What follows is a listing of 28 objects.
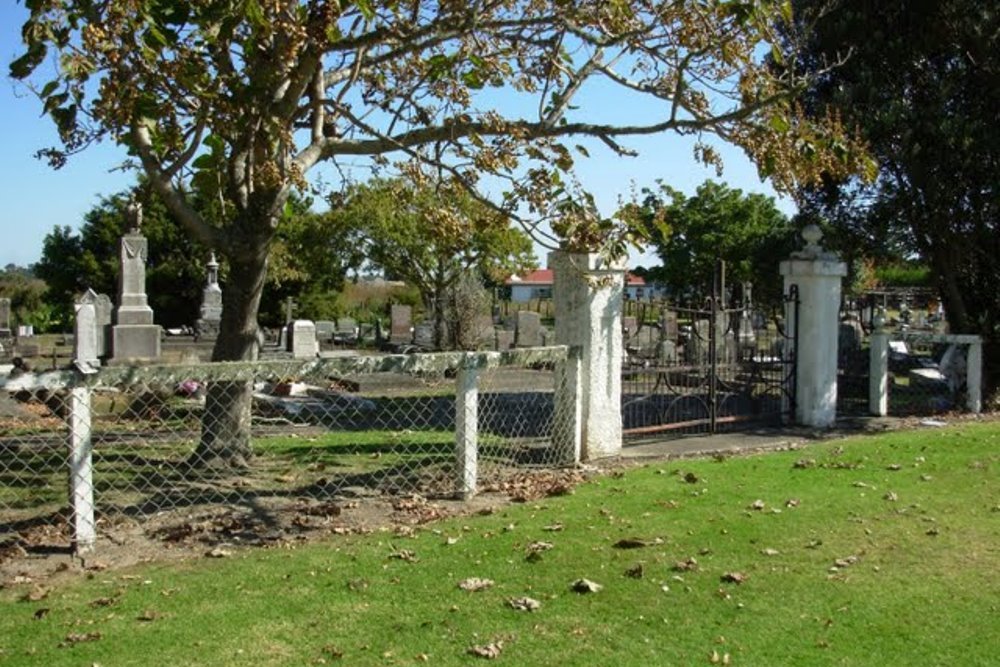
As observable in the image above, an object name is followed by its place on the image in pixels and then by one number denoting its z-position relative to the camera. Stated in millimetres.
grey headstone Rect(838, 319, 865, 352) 16078
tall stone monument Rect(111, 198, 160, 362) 18250
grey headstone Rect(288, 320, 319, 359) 23531
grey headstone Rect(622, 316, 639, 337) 26953
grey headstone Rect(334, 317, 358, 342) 36438
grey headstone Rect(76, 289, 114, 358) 18661
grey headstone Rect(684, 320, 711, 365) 18811
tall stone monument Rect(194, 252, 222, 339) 27609
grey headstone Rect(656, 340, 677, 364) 20292
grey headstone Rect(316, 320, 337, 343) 35219
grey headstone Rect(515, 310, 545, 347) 26703
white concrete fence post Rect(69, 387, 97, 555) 5652
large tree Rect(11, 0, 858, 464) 6793
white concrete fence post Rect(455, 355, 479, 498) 7422
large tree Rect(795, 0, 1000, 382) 13719
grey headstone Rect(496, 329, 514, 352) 27030
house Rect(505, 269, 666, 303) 92069
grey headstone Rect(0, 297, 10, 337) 32375
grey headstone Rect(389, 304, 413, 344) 32188
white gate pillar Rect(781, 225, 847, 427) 12133
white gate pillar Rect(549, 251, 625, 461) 9086
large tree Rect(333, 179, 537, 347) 29234
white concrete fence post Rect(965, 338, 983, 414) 13594
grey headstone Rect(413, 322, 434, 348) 29594
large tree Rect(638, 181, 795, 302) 46469
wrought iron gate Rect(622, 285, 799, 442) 11102
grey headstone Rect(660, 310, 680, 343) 23809
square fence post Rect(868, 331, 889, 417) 13352
